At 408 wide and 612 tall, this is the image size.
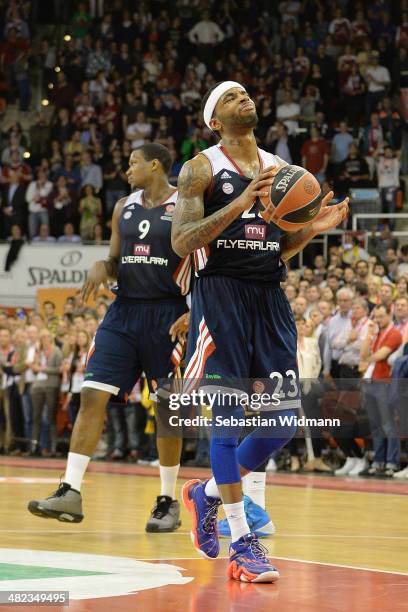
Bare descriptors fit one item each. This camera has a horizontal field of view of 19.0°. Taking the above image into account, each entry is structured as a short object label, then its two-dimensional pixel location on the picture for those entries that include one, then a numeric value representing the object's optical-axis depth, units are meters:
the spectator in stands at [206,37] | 24.92
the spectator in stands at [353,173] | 19.94
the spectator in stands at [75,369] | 16.19
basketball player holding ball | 5.89
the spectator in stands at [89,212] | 21.59
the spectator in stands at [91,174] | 22.59
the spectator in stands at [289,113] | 22.14
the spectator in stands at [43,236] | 21.08
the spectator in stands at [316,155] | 20.58
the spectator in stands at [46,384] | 17.03
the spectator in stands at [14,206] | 22.52
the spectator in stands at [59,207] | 22.00
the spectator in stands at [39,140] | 24.34
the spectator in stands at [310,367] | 13.89
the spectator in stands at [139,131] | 23.11
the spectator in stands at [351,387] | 13.41
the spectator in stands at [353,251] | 17.44
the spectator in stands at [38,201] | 22.19
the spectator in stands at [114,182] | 21.91
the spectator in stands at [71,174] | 22.70
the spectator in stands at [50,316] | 17.95
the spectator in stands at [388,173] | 19.73
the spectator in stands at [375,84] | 21.81
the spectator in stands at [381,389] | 13.16
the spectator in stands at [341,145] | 20.78
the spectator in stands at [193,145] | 22.01
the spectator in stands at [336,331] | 14.26
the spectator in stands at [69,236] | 21.15
